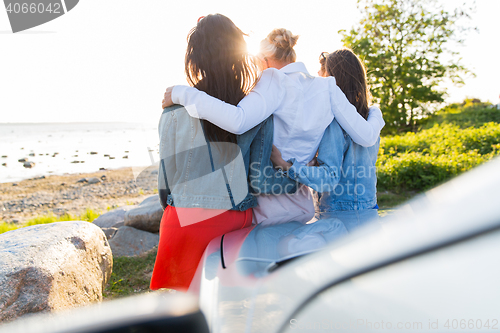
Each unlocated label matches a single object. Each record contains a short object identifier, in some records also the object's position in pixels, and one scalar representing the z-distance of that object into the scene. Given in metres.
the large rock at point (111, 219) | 5.47
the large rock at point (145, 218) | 4.91
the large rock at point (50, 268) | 2.11
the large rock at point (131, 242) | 4.42
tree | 13.99
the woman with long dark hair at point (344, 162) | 1.82
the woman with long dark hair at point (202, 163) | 1.69
